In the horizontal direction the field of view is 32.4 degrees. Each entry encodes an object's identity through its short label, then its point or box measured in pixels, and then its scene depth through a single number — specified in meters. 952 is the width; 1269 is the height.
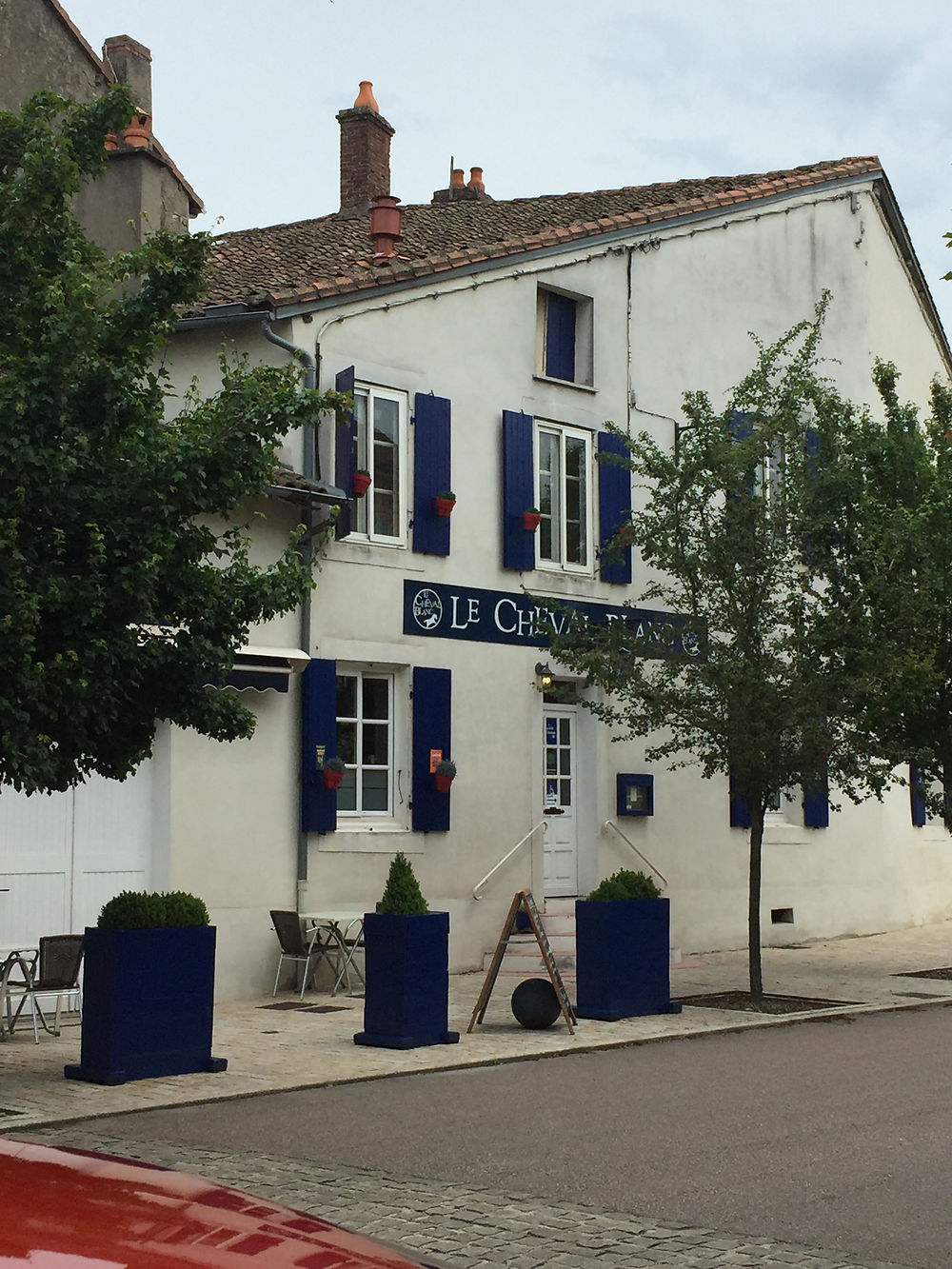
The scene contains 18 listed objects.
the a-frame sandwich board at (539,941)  12.19
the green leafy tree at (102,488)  8.93
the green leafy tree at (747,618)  14.37
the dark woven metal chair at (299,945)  14.64
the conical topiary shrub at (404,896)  11.92
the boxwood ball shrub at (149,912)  10.50
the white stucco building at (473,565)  15.38
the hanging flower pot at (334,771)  15.26
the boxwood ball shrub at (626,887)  13.62
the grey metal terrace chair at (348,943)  15.10
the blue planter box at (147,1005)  10.24
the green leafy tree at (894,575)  14.65
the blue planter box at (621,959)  13.42
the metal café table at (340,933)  14.88
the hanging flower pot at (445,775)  16.38
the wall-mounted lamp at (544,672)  17.71
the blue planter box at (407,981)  11.76
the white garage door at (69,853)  13.49
